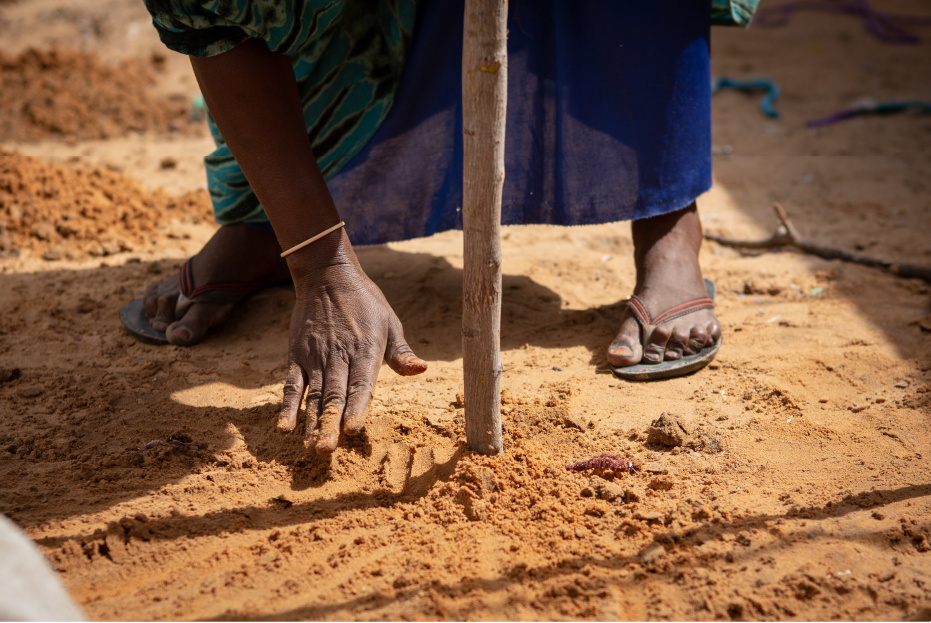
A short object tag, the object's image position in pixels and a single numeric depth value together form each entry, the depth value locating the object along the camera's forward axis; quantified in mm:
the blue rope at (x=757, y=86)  5051
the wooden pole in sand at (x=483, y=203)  1315
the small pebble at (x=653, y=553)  1453
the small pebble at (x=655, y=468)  1723
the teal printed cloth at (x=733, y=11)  2361
